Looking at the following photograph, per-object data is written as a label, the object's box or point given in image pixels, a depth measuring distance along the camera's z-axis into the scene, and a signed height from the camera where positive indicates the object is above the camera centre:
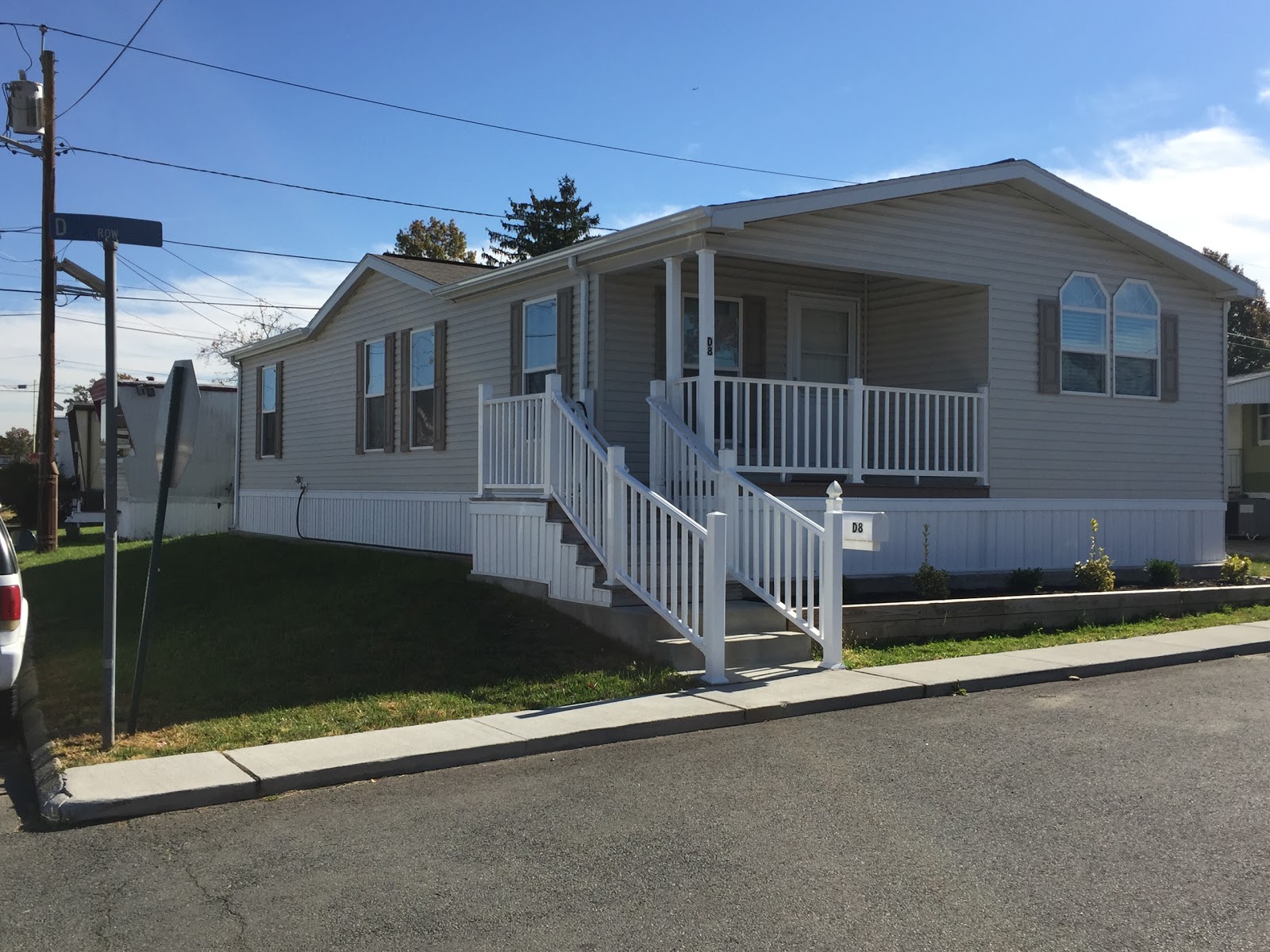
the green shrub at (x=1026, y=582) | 13.09 -1.10
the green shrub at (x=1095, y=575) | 13.36 -1.06
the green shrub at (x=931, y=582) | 12.16 -1.03
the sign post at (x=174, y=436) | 7.31 +0.27
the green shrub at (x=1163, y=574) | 14.05 -1.09
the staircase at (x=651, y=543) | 9.63 -0.56
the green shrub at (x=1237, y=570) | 14.85 -1.12
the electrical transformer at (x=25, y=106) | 21.11 +6.59
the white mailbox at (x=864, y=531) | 9.75 -0.42
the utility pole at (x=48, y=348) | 20.94 +2.38
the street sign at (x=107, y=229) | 7.10 +1.49
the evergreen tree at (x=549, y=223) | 47.47 +10.25
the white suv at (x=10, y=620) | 7.40 -0.87
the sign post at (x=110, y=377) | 7.09 +0.60
